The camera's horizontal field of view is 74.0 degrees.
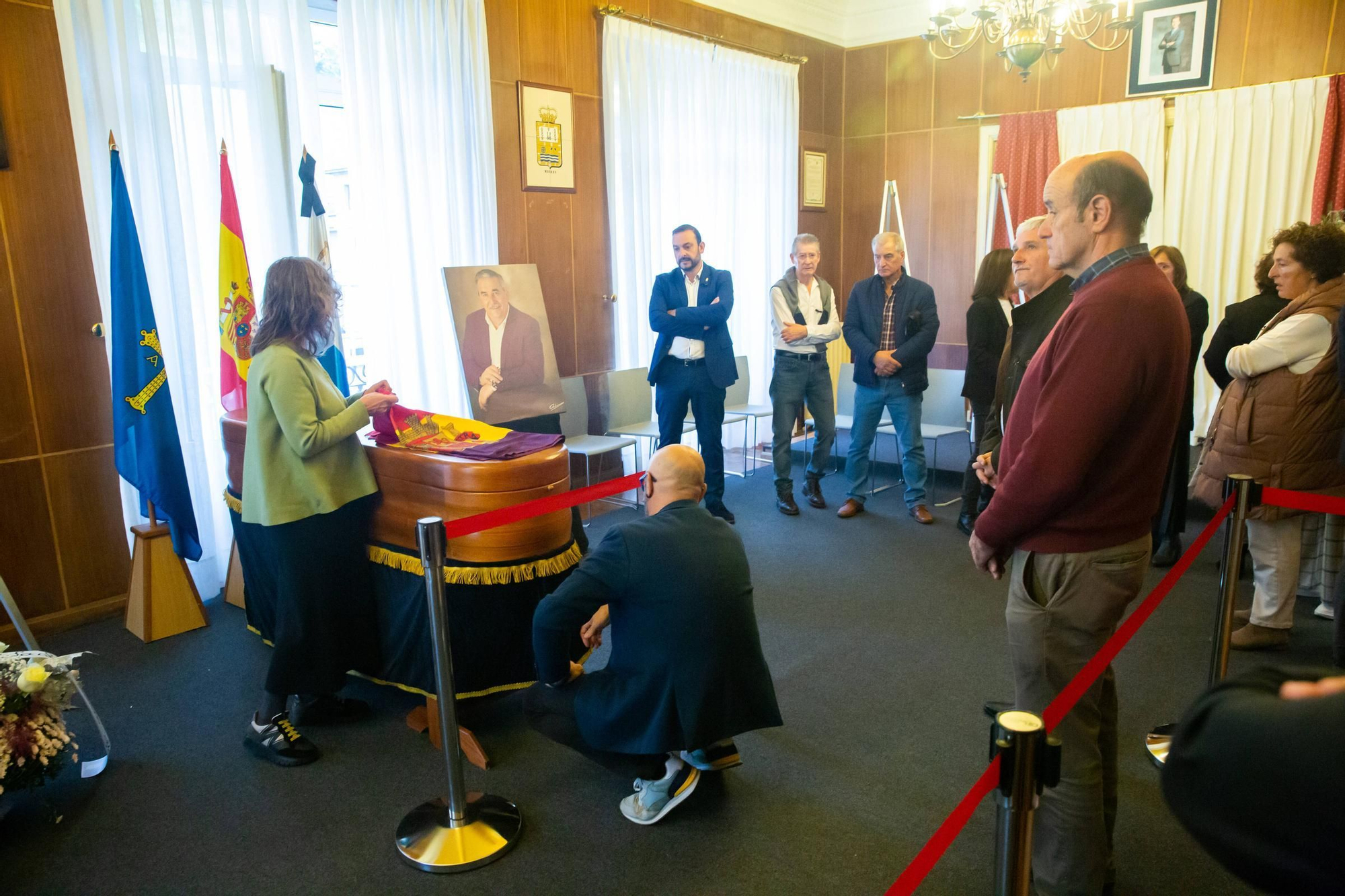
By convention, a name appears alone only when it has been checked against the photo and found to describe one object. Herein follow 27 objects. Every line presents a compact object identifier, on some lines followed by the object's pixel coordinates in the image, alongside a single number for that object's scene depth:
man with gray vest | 5.16
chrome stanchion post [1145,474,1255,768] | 2.35
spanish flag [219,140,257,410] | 3.58
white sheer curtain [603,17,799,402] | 5.64
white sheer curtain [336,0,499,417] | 4.36
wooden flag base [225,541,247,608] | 3.79
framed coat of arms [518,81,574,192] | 5.06
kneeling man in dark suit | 2.03
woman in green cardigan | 2.47
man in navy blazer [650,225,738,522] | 4.86
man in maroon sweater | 1.61
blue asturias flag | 3.36
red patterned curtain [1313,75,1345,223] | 5.46
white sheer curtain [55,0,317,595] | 3.49
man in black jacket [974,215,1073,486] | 2.85
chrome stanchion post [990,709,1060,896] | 1.15
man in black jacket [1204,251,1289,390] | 3.73
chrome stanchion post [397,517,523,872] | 2.06
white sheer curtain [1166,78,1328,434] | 5.64
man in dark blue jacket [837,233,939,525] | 4.91
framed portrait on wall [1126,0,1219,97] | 5.90
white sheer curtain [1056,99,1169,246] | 6.14
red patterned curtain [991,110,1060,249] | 6.54
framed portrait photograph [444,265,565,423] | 4.53
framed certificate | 7.16
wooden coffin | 2.46
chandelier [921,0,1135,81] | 4.22
